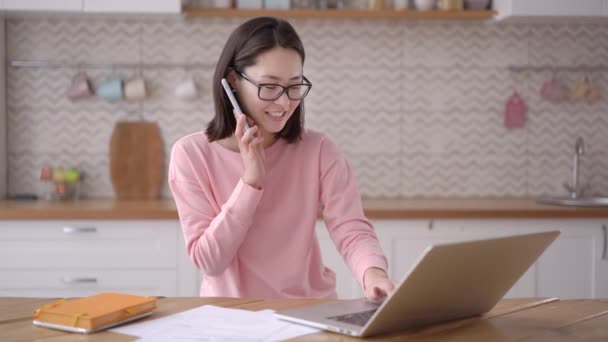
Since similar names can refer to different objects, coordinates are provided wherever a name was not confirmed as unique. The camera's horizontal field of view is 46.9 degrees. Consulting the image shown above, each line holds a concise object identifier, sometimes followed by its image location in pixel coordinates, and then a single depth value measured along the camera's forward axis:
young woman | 1.60
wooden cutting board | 3.48
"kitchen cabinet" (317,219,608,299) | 2.99
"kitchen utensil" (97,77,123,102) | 3.41
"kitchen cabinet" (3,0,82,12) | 3.12
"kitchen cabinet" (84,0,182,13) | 3.12
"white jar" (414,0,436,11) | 3.36
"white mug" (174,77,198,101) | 3.42
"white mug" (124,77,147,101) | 3.41
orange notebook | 1.16
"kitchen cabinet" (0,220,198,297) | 2.93
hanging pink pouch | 3.55
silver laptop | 1.05
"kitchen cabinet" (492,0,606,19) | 3.19
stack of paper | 1.12
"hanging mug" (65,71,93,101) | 3.42
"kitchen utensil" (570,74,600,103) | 3.52
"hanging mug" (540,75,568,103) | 3.53
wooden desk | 1.14
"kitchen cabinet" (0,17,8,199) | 3.40
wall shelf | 3.28
